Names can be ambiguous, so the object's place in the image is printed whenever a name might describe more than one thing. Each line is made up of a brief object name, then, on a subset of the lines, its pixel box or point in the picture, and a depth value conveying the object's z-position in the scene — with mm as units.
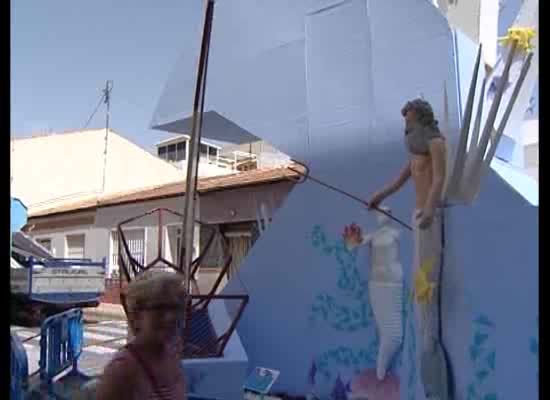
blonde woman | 2053
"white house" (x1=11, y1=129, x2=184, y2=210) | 21688
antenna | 21905
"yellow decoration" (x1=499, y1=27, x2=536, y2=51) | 3977
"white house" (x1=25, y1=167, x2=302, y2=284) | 11789
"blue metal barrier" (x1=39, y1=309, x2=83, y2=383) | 5605
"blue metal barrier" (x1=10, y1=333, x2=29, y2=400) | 3727
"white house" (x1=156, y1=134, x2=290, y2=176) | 19448
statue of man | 4031
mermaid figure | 4578
